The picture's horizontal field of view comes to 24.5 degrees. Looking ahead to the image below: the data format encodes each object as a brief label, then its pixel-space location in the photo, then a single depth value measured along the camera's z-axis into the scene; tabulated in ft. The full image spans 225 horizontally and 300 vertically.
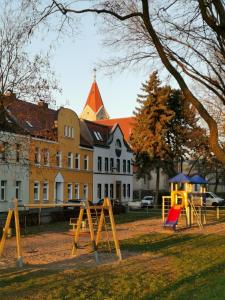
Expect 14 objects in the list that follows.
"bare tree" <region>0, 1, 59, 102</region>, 75.05
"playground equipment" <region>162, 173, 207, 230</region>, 88.22
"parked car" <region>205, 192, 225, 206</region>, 206.60
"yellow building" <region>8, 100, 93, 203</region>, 153.99
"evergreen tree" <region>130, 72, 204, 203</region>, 176.35
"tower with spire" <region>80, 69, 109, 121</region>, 333.62
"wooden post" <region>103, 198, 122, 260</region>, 48.49
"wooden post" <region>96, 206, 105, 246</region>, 51.49
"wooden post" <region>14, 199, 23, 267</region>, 43.68
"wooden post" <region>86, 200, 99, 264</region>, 47.21
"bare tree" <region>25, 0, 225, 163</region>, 42.45
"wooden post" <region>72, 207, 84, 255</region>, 49.78
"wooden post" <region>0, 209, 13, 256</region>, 45.24
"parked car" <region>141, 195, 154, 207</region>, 185.47
